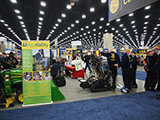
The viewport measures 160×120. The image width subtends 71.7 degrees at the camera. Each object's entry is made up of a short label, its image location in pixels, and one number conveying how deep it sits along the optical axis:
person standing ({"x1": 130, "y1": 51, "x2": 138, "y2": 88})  4.83
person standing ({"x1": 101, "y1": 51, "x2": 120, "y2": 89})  4.86
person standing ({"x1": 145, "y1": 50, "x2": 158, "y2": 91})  4.45
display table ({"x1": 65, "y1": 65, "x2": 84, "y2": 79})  7.24
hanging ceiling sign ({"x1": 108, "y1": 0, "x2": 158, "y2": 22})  2.27
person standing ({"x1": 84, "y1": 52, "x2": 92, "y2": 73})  8.70
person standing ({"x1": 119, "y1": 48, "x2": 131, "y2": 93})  4.52
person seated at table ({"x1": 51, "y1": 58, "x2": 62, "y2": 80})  5.12
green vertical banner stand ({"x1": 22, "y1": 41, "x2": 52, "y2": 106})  3.23
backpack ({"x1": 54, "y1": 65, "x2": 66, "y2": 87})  5.34
